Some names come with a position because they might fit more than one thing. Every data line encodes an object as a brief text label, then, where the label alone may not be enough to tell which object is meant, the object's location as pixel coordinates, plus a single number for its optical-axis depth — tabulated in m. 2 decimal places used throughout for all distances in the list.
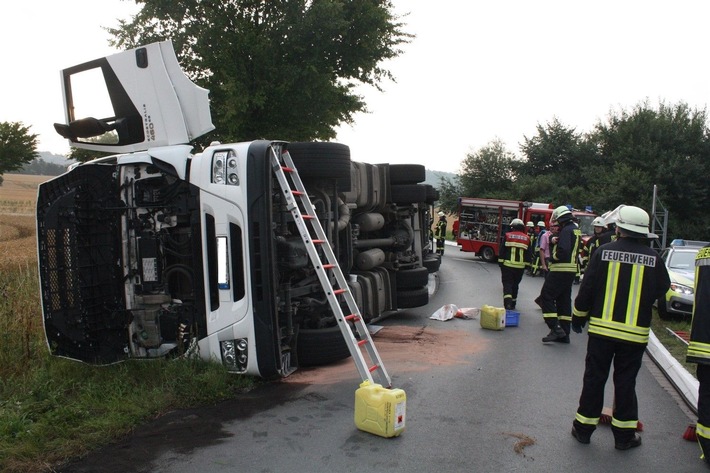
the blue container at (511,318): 9.29
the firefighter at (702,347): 4.11
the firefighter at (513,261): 10.13
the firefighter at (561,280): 8.20
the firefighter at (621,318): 4.38
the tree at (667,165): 30.11
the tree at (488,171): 39.78
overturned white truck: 5.36
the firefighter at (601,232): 10.32
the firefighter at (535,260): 17.44
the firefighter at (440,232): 21.16
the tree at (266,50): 14.07
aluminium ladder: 5.06
